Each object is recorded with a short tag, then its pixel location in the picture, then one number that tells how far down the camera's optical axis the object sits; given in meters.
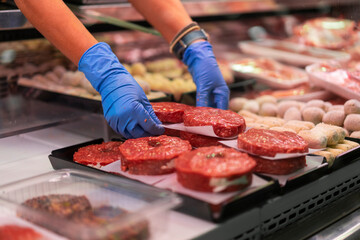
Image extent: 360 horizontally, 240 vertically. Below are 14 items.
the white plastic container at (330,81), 2.57
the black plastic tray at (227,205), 1.38
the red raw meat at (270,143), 1.62
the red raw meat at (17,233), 1.25
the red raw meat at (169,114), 2.04
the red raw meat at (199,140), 1.85
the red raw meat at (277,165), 1.63
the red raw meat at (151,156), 1.60
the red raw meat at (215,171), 1.42
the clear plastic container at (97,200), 1.18
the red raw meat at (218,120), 1.83
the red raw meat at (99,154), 1.80
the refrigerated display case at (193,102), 1.48
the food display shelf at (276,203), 1.42
